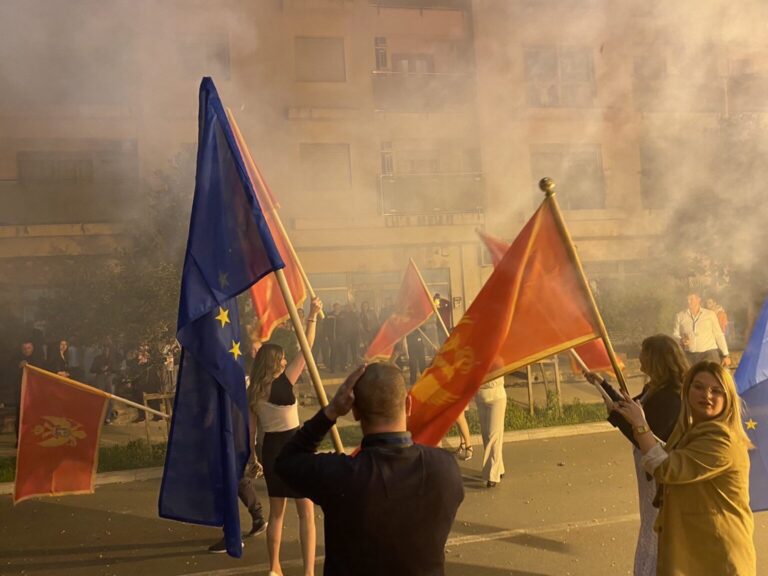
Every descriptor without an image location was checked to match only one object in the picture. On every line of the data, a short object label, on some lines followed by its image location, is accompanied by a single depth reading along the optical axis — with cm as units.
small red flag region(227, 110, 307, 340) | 399
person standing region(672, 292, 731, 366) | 681
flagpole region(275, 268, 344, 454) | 225
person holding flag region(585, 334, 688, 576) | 286
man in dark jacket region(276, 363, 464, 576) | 163
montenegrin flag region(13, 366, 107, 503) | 454
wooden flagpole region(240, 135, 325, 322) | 359
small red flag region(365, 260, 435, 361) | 656
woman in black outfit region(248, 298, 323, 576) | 347
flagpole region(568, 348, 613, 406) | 226
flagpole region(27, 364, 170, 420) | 462
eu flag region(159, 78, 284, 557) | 282
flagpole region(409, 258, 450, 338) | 625
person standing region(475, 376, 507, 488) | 521
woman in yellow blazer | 216
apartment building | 766
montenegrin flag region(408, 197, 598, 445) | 260
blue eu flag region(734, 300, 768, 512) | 309
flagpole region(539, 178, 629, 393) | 245
